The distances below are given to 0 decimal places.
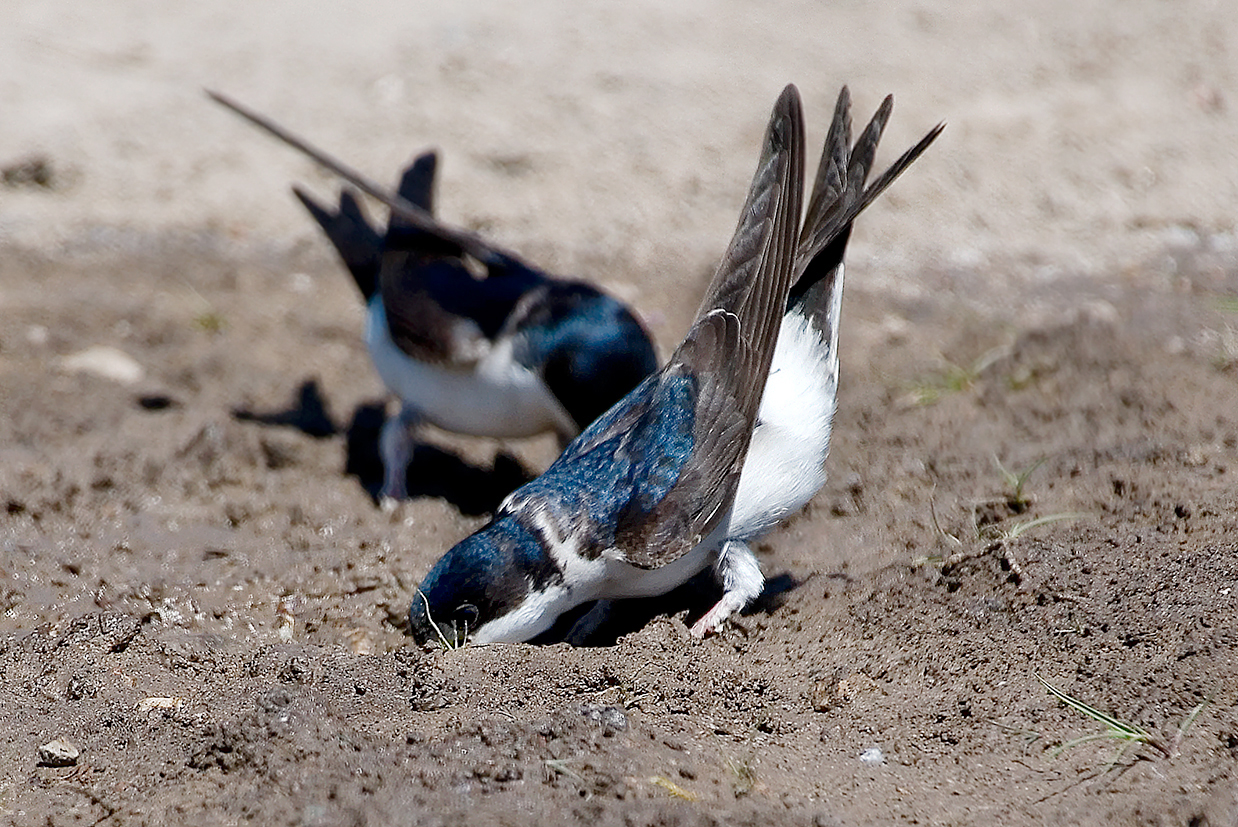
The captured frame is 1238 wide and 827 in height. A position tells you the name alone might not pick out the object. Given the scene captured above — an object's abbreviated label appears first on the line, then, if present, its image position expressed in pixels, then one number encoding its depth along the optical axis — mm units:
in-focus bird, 6531
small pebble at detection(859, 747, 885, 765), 5301
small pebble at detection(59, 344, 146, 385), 9672
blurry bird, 8211
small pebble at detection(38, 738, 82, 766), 5379
